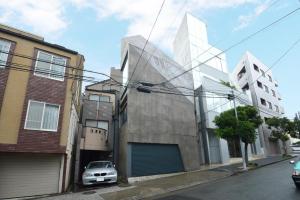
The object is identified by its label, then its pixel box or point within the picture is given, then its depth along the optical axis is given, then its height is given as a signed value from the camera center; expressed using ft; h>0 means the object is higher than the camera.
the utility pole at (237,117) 53.08 +9.62
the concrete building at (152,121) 47.37 +8.24
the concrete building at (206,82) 71.77 +27.70
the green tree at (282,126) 91.15 +11.14
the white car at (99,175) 39.88 -3.87
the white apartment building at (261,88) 105.09 +36.27
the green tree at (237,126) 55.93 +7.17
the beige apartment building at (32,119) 34.35 +6.41
